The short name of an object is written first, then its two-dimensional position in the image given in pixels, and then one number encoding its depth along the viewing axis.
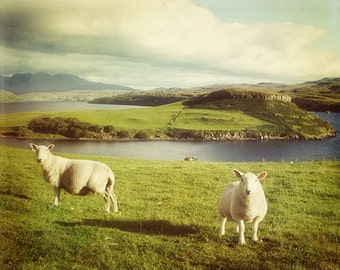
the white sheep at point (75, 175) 7.52
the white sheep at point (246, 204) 6.16
